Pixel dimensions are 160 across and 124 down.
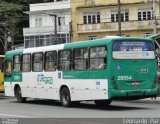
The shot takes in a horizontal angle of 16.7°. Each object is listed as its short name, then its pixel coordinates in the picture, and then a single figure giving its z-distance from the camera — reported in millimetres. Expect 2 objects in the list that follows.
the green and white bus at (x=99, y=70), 21719
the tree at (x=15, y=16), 82181
